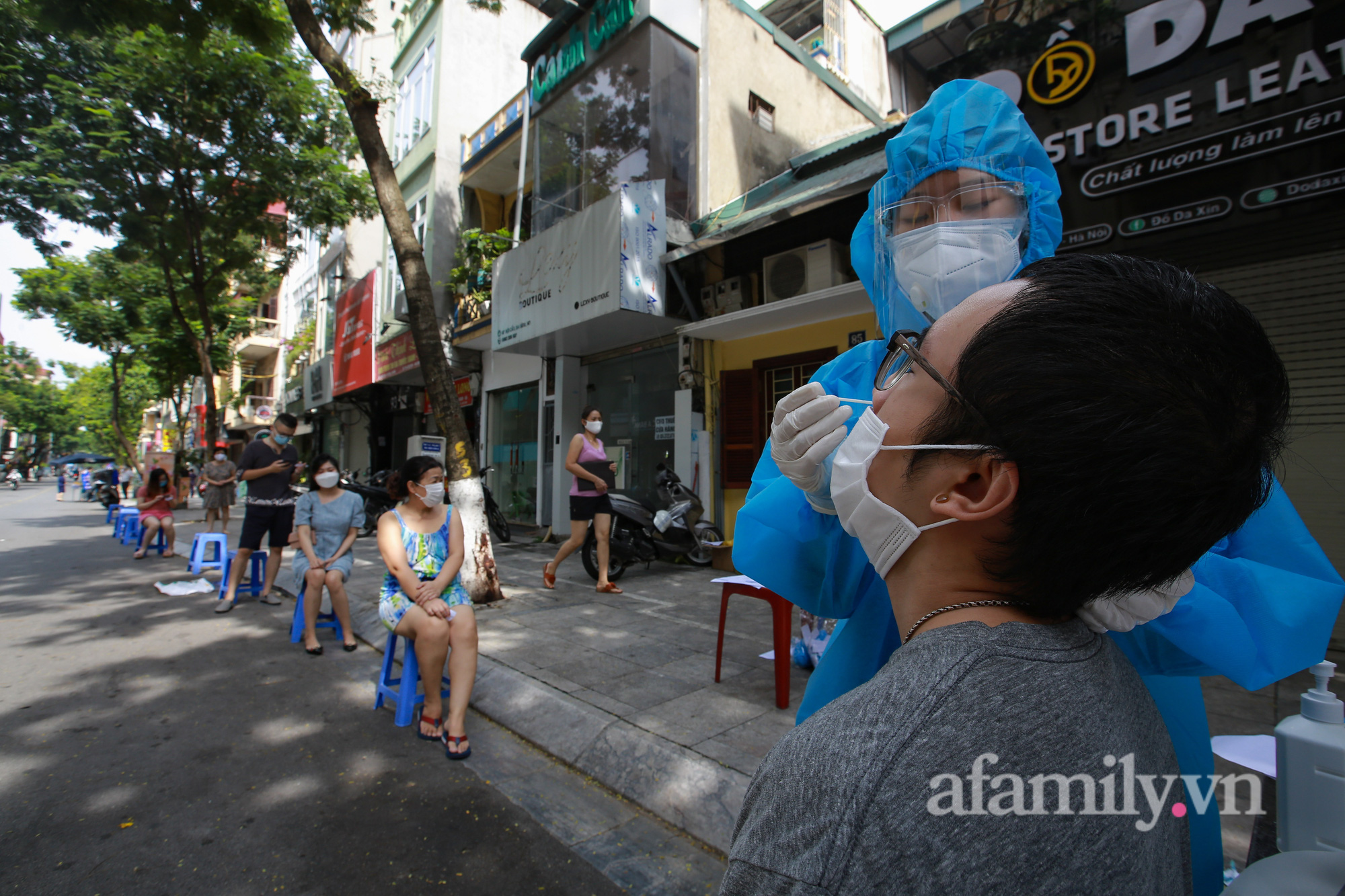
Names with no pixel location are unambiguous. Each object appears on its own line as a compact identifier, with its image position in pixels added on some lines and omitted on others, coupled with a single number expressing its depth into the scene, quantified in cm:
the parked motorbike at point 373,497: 1041
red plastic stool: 315
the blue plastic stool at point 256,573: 624
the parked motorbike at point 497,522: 959
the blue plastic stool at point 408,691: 325
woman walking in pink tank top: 610
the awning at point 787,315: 629
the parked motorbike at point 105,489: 1700
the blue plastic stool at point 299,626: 481
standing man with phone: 583
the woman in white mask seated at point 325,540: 468
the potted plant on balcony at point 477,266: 1102
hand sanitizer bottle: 96
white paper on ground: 641
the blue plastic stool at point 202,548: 724
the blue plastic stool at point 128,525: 1051
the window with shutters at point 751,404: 742
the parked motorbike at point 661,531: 670
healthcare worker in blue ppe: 90
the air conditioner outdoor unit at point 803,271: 676
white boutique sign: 742
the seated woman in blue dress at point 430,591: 314
